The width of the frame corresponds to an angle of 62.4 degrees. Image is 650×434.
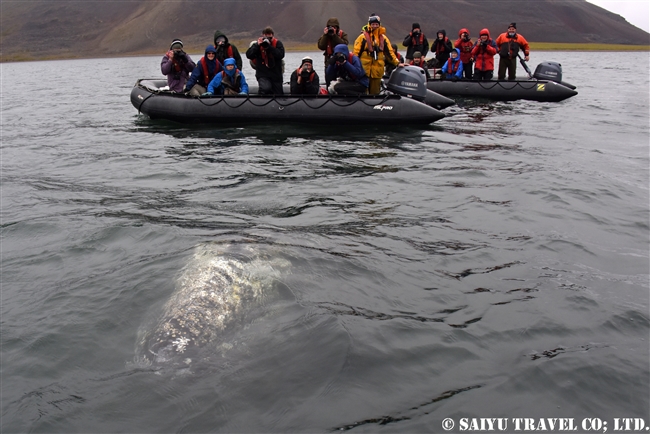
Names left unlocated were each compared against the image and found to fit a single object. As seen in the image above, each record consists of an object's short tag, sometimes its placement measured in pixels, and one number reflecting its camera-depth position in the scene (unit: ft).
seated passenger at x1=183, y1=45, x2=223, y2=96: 43.01
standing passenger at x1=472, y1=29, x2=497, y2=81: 55.88
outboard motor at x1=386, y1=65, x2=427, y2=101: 43.70
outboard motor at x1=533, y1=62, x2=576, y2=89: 59.88
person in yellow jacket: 41.70
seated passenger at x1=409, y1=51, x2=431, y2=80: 54.70
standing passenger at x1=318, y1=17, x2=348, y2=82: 42.36
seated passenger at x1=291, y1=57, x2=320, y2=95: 42.09
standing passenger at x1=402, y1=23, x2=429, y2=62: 57.21
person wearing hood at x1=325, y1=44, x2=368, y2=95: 40.78
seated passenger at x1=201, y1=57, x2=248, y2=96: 43.11
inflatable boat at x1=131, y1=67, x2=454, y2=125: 41.04
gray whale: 13.60
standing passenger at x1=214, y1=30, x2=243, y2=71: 43.08
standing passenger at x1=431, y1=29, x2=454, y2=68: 58.02
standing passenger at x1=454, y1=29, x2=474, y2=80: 56.49
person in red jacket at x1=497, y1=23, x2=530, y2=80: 55.35
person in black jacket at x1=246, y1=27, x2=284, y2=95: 41.37
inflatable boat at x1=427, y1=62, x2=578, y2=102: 55.93
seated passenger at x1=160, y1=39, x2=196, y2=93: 44.09
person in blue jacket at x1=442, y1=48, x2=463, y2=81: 58.16
